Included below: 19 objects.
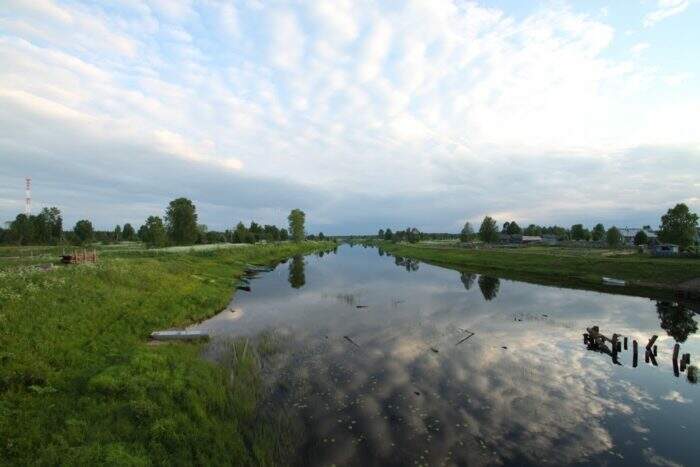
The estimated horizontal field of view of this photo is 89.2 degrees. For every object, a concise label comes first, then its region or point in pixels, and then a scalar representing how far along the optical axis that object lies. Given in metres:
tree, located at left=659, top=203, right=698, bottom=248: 75.62
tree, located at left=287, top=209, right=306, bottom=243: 176.75
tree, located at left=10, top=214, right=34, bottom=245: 110.88
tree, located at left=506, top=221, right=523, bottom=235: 189.62
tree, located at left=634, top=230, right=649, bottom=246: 117.19
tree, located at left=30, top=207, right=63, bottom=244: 116.22
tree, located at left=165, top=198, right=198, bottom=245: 108.56
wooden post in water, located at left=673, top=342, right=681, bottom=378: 21.86
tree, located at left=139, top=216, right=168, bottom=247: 104.31
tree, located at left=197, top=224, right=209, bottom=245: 141.77
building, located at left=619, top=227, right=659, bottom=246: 115.31
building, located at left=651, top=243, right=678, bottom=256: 67.34
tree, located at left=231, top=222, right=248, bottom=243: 167.49
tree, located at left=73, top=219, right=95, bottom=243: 133.00
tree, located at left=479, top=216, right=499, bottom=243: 144.50
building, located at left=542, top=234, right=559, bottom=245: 160.09
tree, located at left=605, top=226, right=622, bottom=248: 114.71
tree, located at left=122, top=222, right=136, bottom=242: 182.30
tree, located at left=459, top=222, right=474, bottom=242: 182.50
